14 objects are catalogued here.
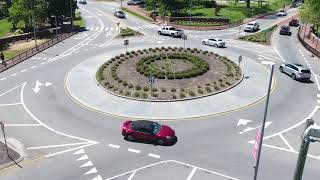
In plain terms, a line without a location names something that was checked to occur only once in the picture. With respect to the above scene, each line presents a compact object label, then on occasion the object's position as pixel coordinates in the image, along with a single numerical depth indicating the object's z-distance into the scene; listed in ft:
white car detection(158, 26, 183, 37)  231.09
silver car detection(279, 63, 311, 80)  148.87
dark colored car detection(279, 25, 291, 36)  239.71
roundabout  120.98
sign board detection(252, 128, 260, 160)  70.60
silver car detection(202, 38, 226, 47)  205.26
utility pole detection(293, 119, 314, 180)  35.53
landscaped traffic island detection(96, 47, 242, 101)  136.98
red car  101.14
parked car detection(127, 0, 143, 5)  373.20
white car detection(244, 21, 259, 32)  249.34
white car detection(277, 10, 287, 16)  317.24
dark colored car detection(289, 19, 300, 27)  270.67
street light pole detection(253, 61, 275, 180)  66.87
